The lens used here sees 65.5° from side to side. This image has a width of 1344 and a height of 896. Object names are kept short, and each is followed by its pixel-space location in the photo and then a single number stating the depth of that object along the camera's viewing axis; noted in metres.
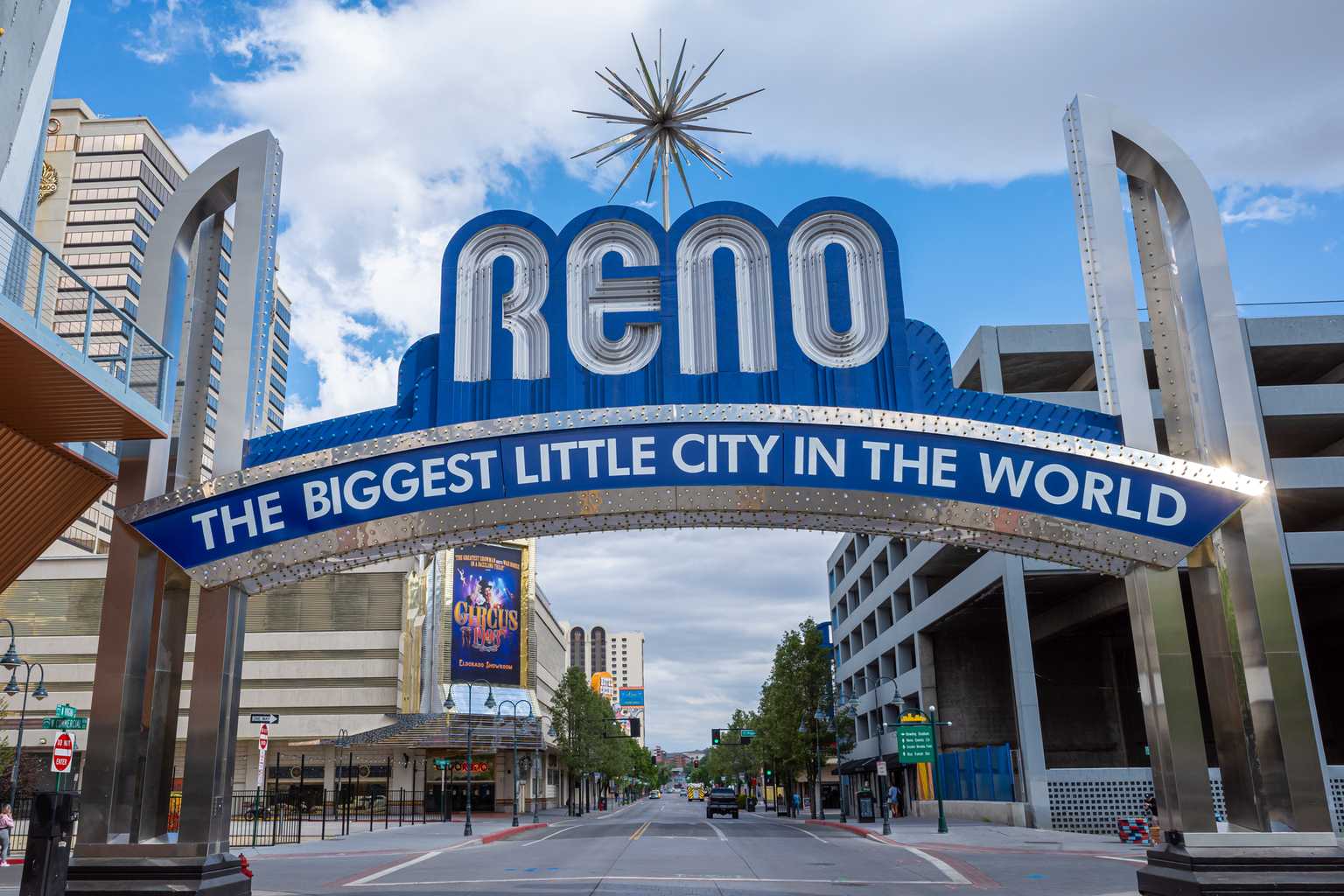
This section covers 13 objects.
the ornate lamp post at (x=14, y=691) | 29.03
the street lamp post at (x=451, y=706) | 39.38
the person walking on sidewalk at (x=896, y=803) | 56.85
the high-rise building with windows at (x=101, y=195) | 107.94
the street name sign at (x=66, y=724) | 21.55
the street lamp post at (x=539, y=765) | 69.75
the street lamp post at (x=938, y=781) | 37.83
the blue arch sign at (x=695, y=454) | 11.70
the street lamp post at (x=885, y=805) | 37.50
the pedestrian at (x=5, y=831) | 26.17
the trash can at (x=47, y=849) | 10.05
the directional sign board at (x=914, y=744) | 43.97
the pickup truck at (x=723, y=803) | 63.59
